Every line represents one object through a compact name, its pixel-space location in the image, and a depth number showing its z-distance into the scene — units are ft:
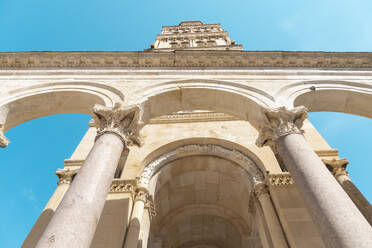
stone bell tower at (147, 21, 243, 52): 81.60
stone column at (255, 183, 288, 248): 24.11
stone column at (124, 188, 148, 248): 24.54
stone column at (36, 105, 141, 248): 12.30
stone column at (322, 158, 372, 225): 25.52
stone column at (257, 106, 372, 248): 12.47
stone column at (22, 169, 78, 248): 24.29
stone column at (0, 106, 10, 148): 24.04
